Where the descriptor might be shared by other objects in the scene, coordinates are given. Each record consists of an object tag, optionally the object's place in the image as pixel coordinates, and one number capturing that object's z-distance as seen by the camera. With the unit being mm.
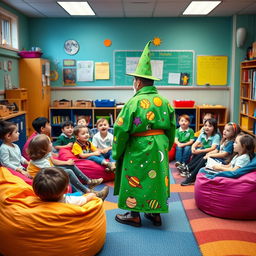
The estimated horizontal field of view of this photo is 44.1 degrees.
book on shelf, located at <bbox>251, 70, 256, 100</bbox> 5694
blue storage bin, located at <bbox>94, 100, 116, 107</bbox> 6575
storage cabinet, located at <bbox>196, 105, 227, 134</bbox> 6574
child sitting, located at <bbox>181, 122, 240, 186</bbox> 3658
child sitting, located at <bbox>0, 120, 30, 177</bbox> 2959
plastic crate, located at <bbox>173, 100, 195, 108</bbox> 6562
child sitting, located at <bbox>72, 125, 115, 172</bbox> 3926
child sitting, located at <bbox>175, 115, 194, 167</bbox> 4711
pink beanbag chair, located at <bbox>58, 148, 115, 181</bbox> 3939
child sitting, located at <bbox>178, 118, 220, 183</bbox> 4172
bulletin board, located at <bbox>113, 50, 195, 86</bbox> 6812
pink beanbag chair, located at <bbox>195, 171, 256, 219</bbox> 2857
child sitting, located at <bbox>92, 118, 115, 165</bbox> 4309
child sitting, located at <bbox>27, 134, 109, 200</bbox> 2857
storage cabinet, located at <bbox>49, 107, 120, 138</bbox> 6652
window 5543
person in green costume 2604
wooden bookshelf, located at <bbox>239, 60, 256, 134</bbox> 5816
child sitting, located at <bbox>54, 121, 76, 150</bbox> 4348
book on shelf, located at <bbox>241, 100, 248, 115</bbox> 6195
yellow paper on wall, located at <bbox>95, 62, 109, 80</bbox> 6848
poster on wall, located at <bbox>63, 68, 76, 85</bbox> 6852
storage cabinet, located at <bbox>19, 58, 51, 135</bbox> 6215
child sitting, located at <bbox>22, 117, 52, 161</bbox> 3832
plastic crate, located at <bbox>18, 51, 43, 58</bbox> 6129
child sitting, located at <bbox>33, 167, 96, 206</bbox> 2121
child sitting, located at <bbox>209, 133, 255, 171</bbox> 3025
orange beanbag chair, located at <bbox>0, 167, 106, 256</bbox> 2094
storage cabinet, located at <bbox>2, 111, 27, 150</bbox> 4816
